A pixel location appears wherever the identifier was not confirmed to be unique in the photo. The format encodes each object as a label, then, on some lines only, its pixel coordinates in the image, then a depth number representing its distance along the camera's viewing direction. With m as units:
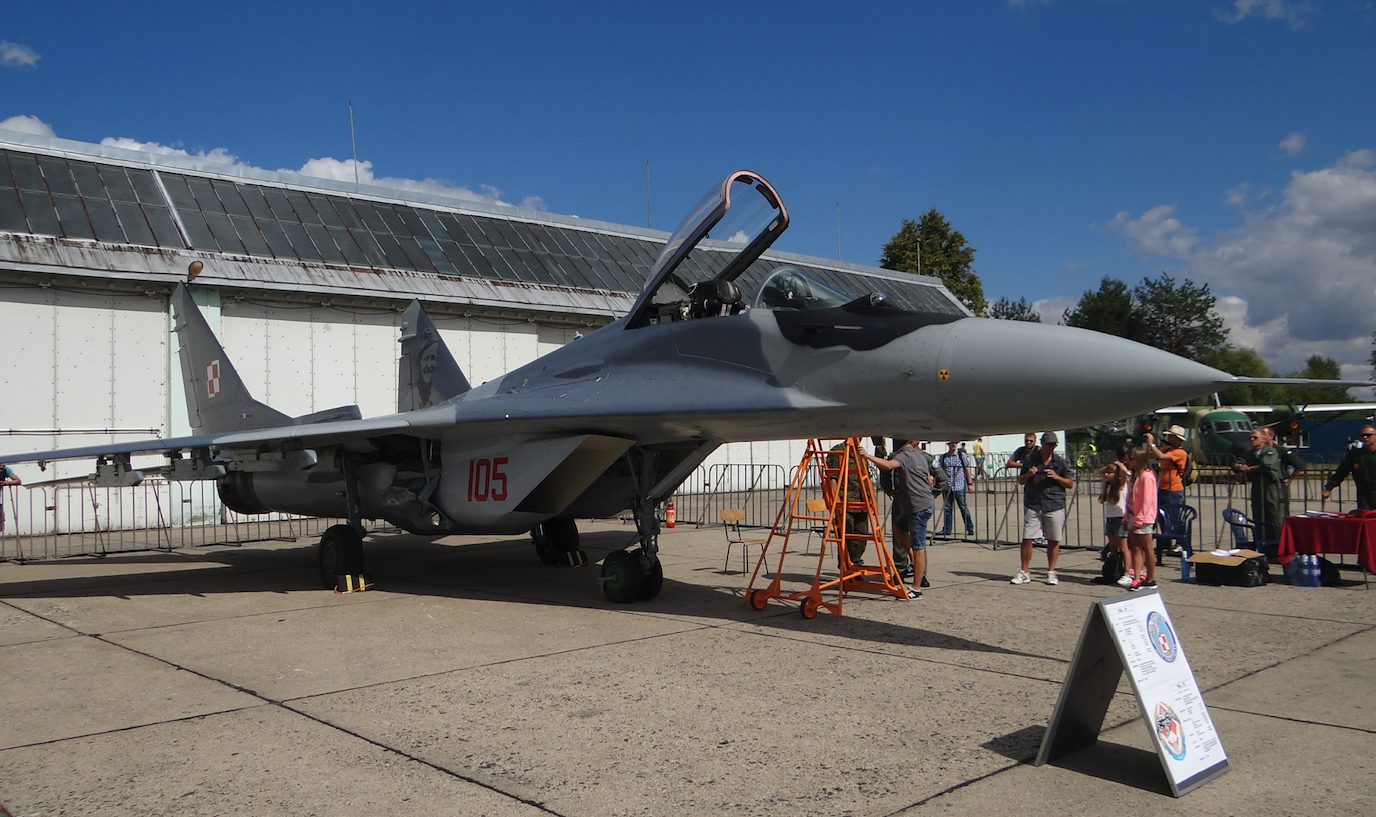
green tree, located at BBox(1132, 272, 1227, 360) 63.25
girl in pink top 8.55
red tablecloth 8.71
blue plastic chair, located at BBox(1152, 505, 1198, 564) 10.50
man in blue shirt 14.55
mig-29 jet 5.41
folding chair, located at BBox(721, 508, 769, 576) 9.24
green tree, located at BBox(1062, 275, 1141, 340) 64.25
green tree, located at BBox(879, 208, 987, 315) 44.84
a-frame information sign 3.51
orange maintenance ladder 7.46
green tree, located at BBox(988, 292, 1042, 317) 70.19
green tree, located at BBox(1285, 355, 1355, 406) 57.99
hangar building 14.69
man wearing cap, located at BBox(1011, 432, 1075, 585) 9.33
